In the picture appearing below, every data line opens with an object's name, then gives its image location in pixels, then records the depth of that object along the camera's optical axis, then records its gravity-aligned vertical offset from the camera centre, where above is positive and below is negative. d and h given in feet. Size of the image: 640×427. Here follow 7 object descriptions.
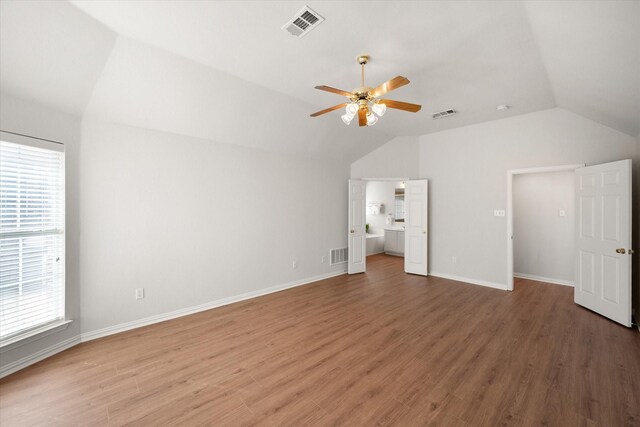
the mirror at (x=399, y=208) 28.53 +0.53
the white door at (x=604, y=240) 11.06 -1.25
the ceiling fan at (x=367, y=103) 8.36 +3.69
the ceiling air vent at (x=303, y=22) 7.17 +5.43
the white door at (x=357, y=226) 19.89 -1.01
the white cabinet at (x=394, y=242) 27.06 -3.02
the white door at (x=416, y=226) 19.16 -0.97
